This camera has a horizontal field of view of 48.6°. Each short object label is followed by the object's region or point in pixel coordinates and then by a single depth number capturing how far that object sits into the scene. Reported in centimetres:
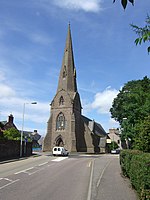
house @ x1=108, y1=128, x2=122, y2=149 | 7777
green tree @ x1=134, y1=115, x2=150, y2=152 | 1208
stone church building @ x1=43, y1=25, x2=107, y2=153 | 4284
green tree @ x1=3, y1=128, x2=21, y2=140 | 3428
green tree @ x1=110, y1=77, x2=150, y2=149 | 2044
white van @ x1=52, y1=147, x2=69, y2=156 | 2912
